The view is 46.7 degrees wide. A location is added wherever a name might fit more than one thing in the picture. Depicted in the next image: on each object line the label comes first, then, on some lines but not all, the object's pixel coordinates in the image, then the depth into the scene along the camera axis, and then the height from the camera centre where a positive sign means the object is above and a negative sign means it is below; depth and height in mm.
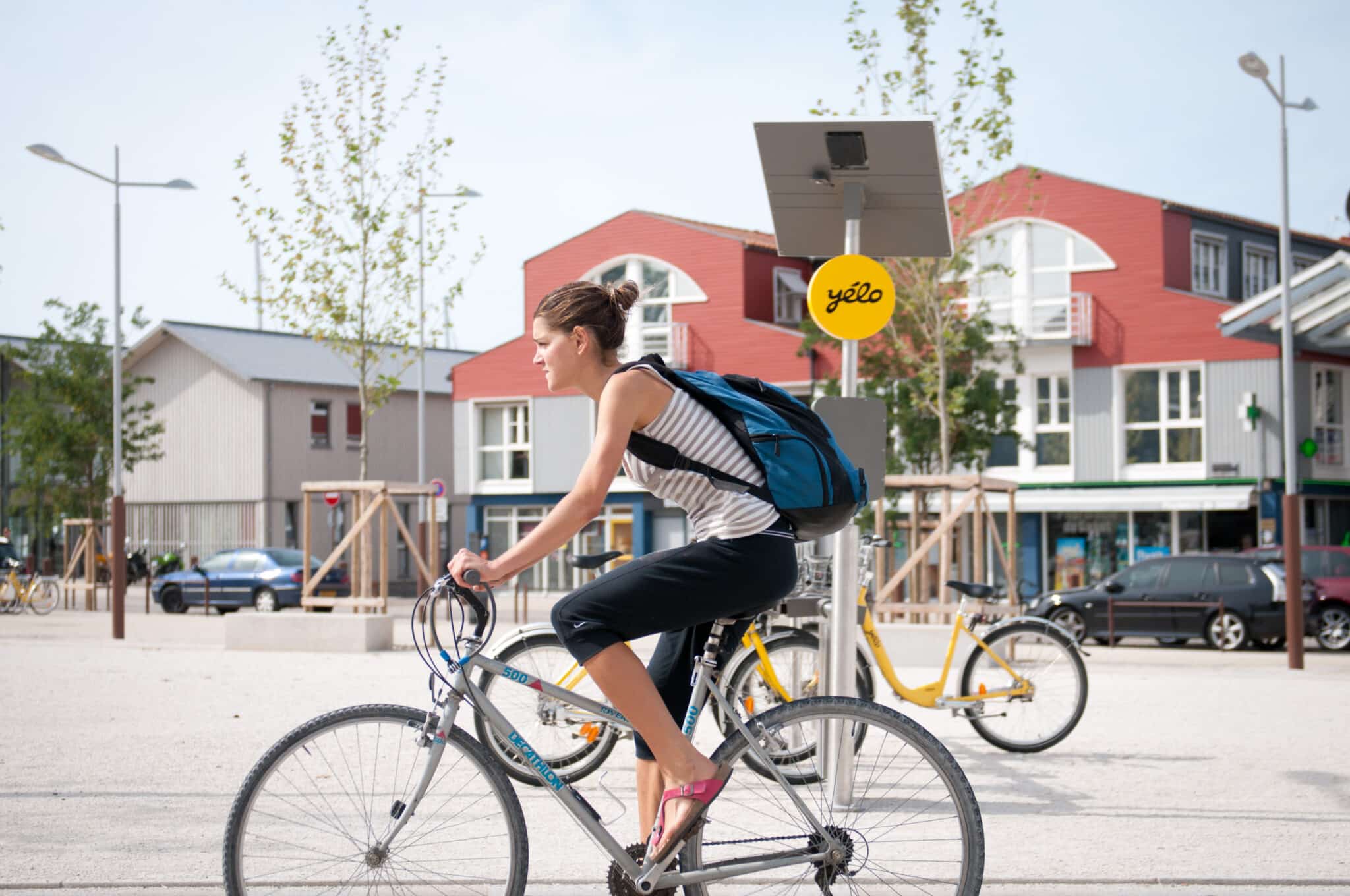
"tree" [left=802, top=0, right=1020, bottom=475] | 21234 +2453
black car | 21672 -1746
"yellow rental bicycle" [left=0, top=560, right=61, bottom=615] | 30719 -2086
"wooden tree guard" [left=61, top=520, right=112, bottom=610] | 31453 -1555
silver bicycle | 3969 -848
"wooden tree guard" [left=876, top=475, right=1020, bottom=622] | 14703 -508
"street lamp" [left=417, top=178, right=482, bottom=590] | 20312 +2610
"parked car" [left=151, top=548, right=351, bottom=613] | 33594 -1995
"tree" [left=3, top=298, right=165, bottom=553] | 37469 +1710
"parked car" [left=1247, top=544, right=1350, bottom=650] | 22000 -1584
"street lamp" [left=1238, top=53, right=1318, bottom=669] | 15125 +42
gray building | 49312 +1574
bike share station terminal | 6516 +1218
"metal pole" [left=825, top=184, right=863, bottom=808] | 6543 -521
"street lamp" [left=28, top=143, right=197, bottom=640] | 19766 +1124
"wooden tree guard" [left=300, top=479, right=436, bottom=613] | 16781 -600
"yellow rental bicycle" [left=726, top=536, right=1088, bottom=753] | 8508 -1120
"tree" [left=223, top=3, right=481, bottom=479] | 20016 +2976
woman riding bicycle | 3898 -189
